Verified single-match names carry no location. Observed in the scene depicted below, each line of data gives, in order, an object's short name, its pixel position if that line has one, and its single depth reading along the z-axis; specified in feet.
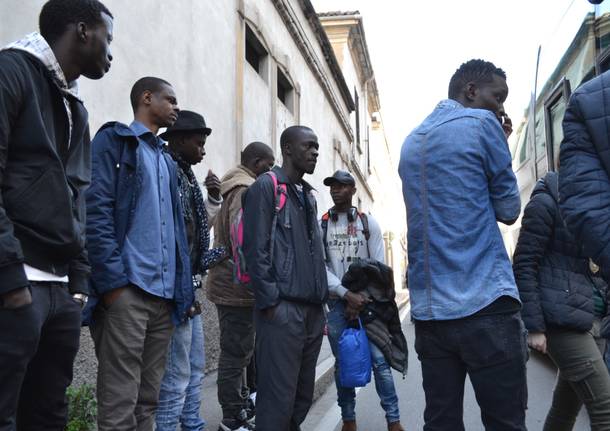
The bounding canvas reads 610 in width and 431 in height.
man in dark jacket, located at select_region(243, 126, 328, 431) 9.75
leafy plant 11.90
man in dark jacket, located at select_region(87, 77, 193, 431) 8.09
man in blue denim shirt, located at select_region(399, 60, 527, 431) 7.36
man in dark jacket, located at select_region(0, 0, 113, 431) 5.68
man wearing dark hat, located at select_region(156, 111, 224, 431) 10.09
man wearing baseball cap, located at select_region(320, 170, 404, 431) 13.88
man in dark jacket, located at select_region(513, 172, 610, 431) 9.08
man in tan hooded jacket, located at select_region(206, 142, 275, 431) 12.98
